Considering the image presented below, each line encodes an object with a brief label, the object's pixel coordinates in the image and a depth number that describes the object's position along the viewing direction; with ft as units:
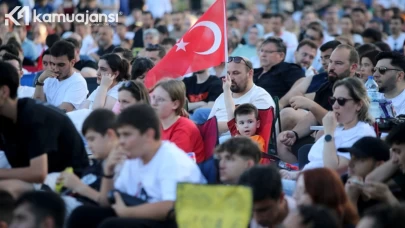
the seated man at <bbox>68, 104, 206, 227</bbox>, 39.27
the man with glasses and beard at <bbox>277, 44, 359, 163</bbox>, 59.62
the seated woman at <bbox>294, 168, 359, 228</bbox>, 37.58
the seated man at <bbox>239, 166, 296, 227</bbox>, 37.41
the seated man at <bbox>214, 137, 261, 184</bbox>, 42.47
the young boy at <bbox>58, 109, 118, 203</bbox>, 43.52
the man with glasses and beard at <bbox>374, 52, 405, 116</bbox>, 58.52
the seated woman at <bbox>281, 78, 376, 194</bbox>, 47.58
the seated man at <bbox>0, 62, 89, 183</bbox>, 43.59
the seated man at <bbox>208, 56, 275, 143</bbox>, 62.54
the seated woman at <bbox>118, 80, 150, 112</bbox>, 50.74
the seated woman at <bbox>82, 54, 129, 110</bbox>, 62.92
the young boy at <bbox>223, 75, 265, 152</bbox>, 56.61
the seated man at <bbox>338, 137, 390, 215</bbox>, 43.40
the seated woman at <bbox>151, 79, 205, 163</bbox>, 50.21
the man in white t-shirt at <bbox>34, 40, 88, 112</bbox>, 67.75
